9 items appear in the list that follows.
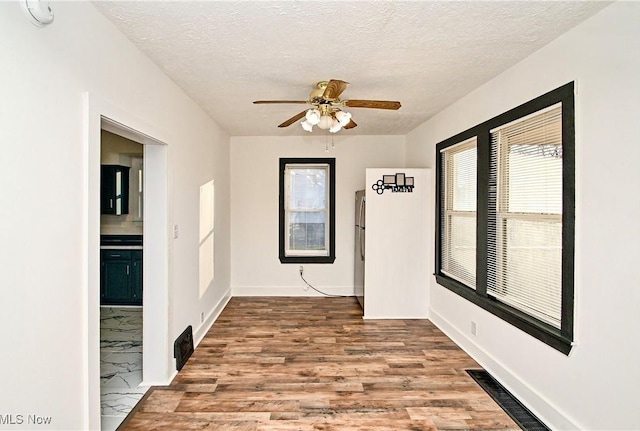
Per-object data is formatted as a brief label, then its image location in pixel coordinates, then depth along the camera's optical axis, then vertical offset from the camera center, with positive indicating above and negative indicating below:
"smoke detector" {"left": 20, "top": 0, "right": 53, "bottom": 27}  1.41 +0.84
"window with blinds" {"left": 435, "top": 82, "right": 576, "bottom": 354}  2.24 +0.00
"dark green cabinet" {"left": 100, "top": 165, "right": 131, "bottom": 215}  5.03 +0.36
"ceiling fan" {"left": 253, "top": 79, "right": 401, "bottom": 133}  2.80 +0.92
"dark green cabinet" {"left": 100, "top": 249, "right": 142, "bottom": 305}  5.08 -0.93
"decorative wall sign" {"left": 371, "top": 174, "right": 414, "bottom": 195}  4.56 +0.43
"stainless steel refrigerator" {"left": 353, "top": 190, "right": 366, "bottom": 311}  4.90 -0.44
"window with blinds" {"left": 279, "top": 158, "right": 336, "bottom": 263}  5.69 +0.06
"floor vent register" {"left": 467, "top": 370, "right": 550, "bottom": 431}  2.38 -1.41
